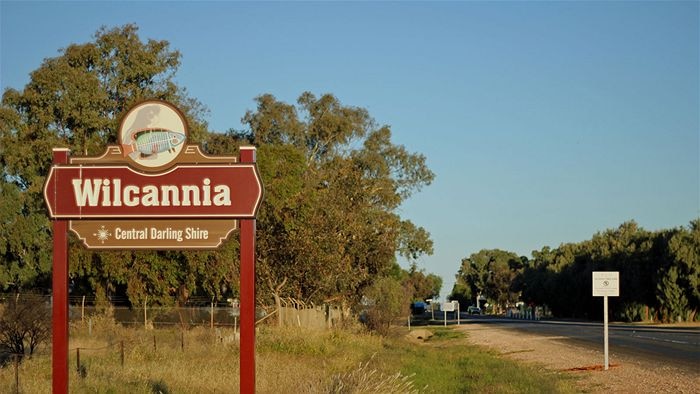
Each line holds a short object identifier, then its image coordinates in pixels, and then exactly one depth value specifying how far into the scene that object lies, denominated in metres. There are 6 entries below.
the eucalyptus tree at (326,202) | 45.06
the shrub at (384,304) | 51.59
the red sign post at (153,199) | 13.02
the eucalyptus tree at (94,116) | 44.12
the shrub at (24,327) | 27.38
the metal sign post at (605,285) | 28.33
